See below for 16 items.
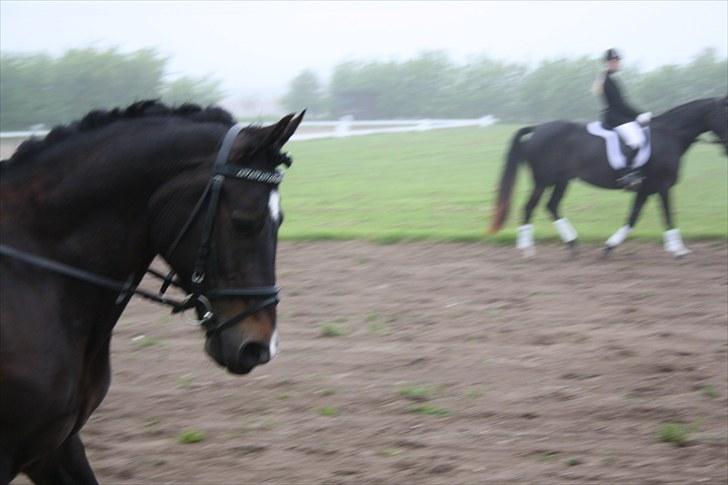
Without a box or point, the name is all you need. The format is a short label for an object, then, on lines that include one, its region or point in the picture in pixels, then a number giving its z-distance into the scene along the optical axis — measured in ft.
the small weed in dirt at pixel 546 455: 30.53
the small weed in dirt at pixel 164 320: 51.85
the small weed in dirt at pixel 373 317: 50.64
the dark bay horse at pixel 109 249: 19.28
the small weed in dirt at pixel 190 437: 32.75
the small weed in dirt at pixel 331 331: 47.45
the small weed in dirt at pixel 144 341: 46.73
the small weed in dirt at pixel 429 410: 35.09
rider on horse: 75.29
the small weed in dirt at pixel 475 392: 37.18
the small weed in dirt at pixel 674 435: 31.78
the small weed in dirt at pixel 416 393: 37.06
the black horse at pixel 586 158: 73.77
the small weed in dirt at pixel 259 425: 33.86
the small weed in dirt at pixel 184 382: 39.37
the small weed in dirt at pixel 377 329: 47.72
